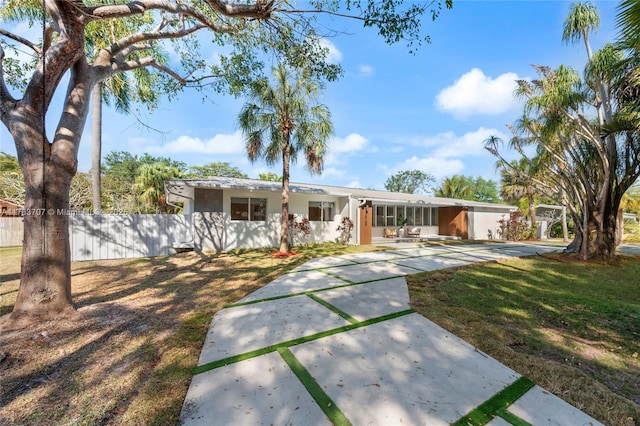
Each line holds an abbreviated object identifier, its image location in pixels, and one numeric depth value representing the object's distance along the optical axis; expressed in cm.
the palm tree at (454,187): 2683
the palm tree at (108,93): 596
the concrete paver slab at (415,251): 1013
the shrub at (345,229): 1335
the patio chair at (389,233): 1673
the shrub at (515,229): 1750
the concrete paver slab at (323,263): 757
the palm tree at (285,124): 937
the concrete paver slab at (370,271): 637
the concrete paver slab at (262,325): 312
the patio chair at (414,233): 1641
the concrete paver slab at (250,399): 200
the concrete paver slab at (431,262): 767
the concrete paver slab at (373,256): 892
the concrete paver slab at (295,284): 510
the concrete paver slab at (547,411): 204
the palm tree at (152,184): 1688
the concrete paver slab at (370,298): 422
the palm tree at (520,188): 1208
